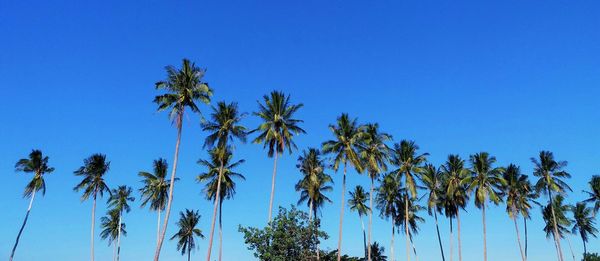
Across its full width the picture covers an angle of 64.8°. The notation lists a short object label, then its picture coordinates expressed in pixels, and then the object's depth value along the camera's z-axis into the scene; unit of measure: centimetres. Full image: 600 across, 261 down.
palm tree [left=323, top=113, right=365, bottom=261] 4661
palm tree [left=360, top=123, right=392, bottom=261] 4750
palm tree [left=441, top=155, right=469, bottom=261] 5634
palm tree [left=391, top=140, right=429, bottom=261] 5403
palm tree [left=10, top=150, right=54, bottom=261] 5538
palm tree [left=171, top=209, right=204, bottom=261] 6956
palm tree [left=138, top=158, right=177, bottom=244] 5850
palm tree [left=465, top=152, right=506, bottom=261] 5475
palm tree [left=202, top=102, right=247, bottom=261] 4288
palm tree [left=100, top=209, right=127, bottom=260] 7325
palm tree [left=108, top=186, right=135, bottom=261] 6875
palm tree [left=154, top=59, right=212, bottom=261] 3788
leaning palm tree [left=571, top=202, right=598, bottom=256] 7975
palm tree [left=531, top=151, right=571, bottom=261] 6191
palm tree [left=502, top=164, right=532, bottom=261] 6112
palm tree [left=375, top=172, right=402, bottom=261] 6066
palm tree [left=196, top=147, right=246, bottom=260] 4803
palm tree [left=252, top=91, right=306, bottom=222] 4412
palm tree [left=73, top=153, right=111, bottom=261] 5781
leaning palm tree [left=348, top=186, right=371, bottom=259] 6669
